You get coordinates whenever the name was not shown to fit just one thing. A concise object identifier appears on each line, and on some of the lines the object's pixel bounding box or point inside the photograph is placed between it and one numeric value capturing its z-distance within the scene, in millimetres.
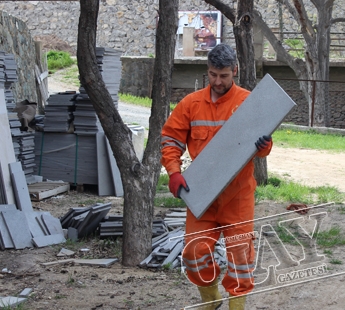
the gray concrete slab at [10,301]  5066
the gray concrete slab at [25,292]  5461
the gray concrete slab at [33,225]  7395
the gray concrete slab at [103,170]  10164
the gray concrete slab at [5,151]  7887
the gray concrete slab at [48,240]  7195
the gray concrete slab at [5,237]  7060
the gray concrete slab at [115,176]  10141
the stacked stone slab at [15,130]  9633
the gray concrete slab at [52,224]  7574
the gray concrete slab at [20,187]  7938
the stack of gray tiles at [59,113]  10352
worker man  4332
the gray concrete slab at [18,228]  7152
